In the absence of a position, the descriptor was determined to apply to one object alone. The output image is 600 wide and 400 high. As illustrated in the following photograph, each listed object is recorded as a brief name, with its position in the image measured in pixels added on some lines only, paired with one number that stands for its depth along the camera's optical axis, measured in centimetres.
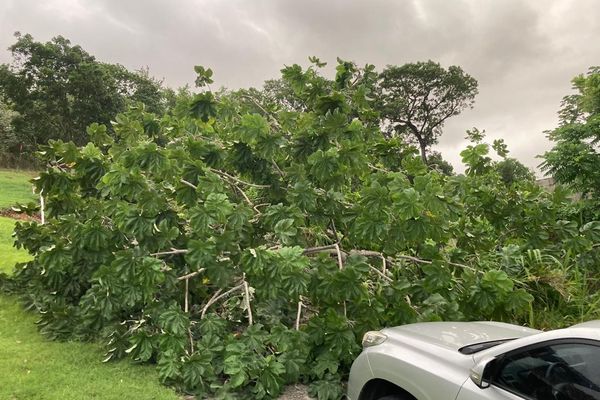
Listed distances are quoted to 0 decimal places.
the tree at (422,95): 3369
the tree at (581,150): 795
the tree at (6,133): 2856
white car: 221
